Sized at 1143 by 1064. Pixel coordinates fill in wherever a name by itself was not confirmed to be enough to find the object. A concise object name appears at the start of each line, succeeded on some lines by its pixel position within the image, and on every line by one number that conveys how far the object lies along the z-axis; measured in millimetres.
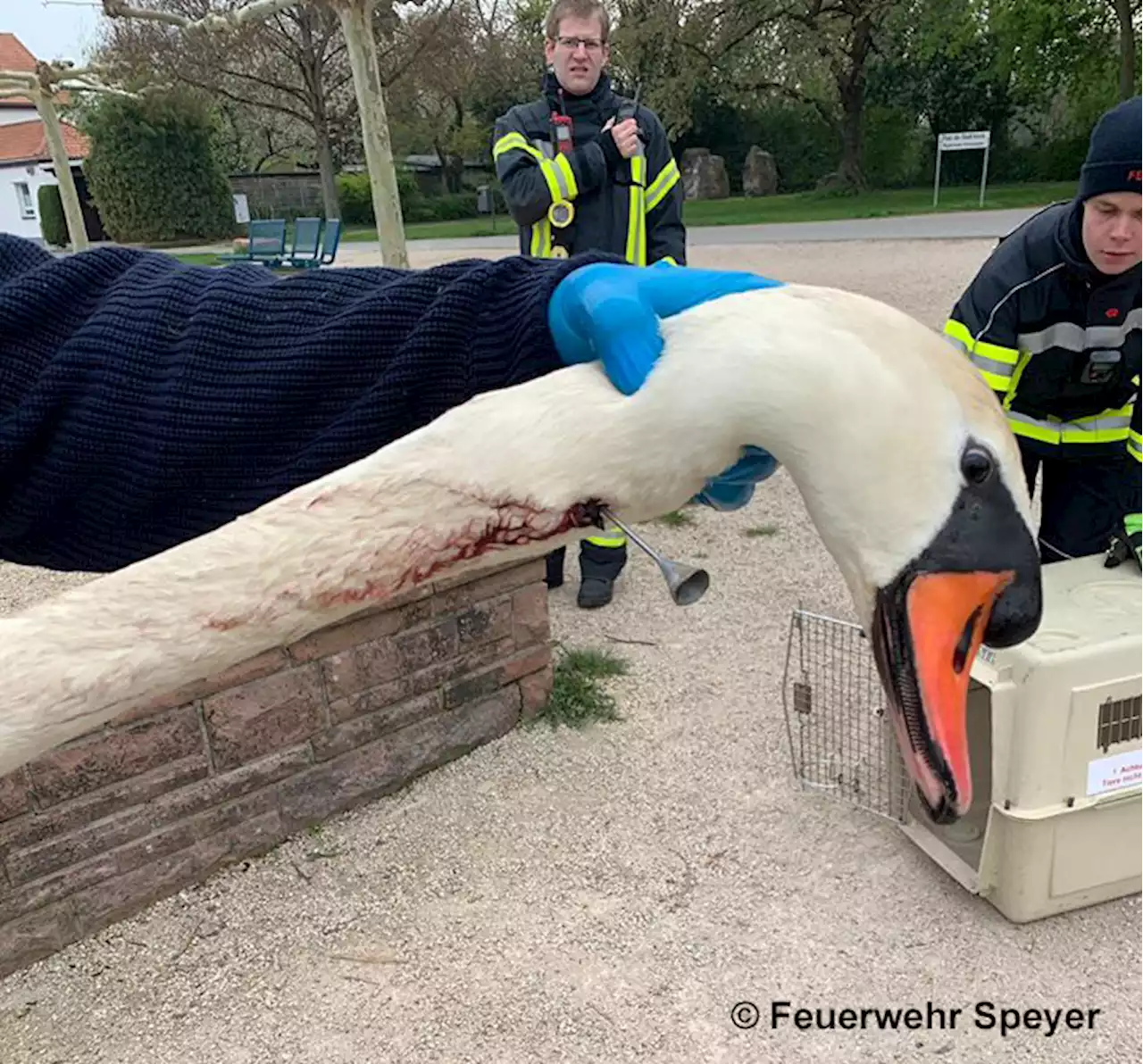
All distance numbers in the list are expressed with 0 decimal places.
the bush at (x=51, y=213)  33594
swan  932
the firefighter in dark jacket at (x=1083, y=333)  2928
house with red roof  40312
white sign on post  19734
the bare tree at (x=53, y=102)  14328
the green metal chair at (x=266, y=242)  16141
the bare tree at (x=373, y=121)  7832
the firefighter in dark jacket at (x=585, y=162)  4137
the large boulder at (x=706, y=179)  32750
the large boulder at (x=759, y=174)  33000
